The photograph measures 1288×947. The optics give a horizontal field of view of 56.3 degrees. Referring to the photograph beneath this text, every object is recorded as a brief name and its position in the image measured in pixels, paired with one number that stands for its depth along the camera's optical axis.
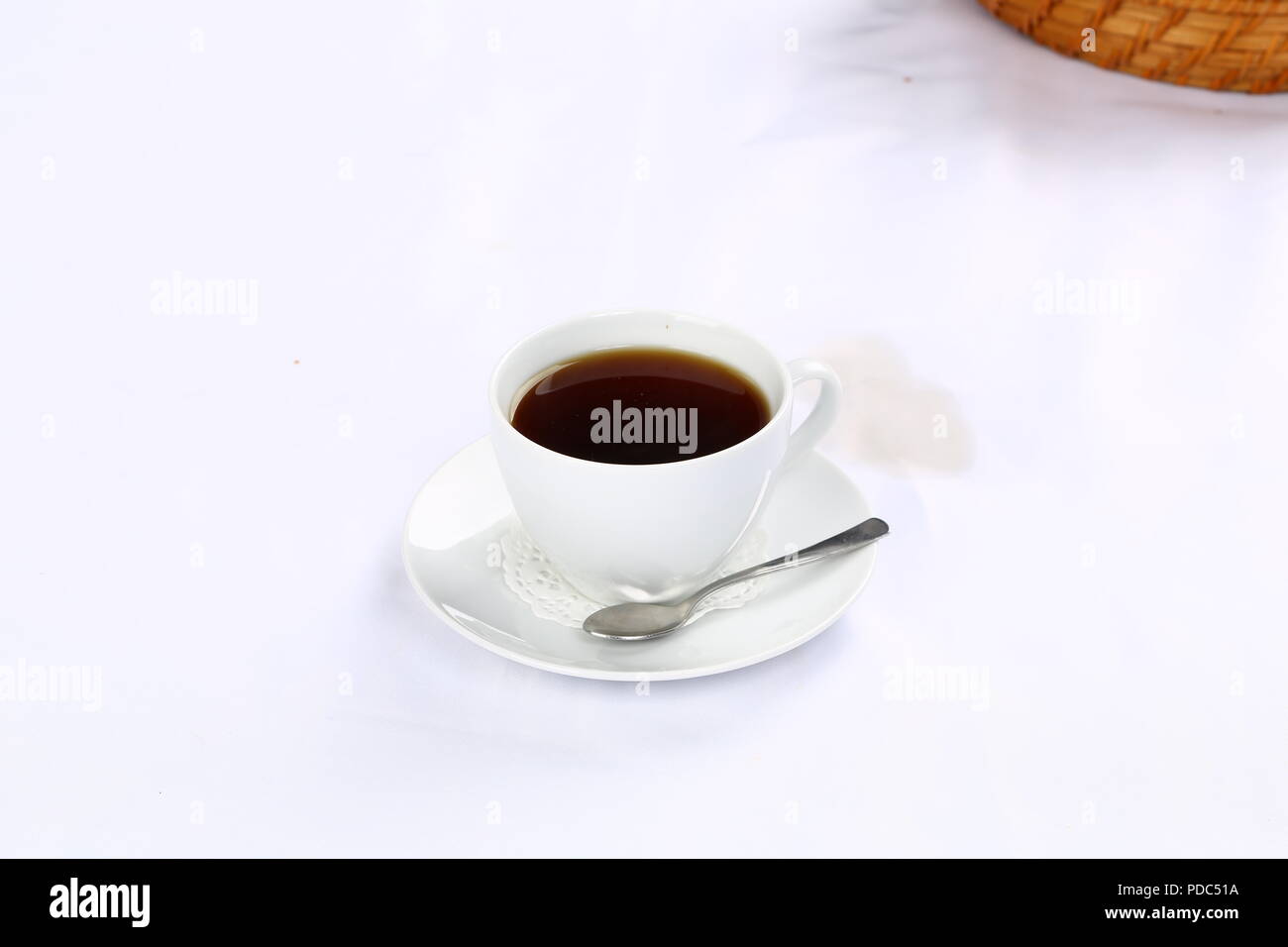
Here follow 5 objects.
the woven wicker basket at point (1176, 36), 1.21
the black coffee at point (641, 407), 0.74
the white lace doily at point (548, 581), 0.76
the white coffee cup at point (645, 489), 0.70
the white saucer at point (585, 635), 0.71
